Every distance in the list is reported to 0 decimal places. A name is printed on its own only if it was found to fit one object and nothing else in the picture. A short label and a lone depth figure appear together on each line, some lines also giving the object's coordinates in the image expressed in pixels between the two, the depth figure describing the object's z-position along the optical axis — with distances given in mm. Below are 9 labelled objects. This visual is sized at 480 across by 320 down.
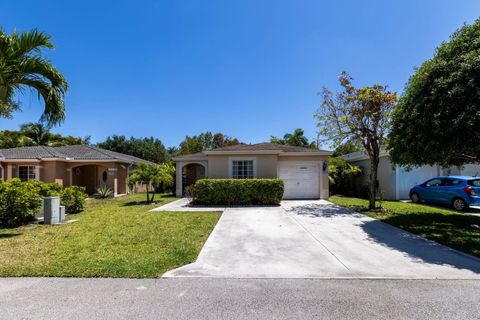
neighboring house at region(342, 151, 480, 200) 16812
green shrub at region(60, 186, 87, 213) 12074
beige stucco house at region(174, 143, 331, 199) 16047
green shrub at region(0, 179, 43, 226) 9227
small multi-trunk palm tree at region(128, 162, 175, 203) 15773
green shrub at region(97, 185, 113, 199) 19328
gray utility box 9664
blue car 12164
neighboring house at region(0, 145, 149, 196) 18750
